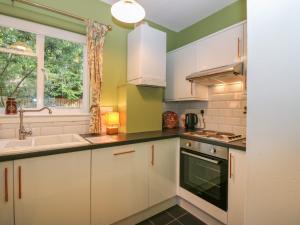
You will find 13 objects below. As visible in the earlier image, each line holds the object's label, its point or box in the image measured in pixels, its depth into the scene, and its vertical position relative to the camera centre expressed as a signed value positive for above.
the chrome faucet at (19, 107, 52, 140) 1.50 -0.17
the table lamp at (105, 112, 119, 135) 1.91 -0.13
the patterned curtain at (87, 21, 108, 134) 1.86 +0.51
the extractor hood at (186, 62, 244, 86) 1.58 +0.40
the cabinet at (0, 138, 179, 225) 1.10 -0.59
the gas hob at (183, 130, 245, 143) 1.62 -0.25
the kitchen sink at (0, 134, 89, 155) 1.13 -0.26
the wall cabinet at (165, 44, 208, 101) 2.17 +0.51
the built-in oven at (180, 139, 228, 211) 1.51 -0.59
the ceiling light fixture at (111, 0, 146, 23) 1.47 +0.92
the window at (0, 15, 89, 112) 1.61 +0.48
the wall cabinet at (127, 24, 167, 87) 2.01 +0.70
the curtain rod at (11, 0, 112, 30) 1.52 +1.00
